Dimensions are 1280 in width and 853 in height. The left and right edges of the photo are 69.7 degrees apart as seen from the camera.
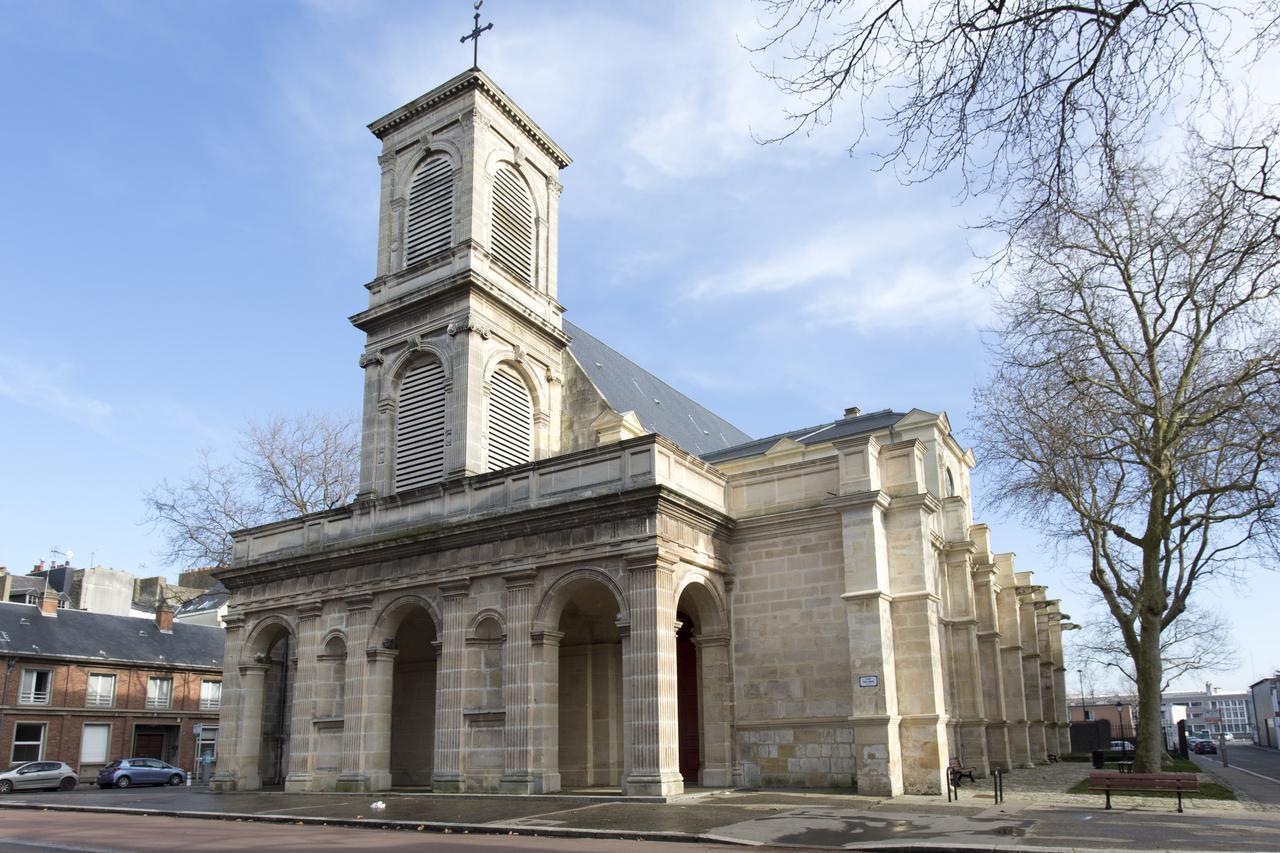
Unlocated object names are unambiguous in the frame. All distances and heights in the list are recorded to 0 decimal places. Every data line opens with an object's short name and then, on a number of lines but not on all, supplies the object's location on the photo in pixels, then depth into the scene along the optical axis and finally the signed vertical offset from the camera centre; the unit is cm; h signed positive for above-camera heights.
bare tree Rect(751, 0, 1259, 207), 589 +387
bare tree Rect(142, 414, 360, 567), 3503 +647
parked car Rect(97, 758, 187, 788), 3409 -394
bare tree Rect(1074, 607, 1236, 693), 5576 -18
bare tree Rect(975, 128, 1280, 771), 1931 +470
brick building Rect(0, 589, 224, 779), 3722 -84
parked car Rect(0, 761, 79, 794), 3191 -377
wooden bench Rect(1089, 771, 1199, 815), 1507 -217
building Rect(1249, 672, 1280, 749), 7556 -539
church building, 1867 +178
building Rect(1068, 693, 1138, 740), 7693 -626
